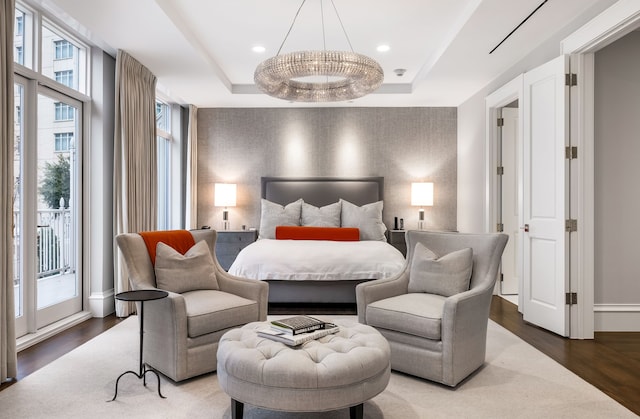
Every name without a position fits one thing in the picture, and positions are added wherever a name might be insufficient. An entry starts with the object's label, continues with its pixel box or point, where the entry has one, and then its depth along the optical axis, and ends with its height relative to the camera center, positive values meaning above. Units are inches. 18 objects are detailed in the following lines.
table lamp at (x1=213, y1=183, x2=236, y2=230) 243.3 +8.4
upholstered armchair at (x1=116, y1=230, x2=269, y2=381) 98.0 -23.4
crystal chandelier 118.6 +40.9
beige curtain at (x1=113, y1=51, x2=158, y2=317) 162.2 +21.7
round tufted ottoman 69.1 -27.7
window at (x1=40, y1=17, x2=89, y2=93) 142.1 +54.9
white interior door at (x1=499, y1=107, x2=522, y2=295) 196.1 +14.3
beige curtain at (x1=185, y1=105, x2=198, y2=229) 244.5 +23.7
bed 164.7 -22.2
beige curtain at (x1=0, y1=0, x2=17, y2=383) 100.3 +2.5
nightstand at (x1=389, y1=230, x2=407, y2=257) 235.6 -16.5
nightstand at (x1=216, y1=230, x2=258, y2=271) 231.5 -18.9
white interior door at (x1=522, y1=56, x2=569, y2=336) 137.1 +4.9
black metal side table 90.0 -19.0
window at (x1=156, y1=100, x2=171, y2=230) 236.5 +26.8
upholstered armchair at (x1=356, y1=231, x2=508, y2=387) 96.7 -23.7
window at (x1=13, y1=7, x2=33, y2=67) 130.3 +54.3
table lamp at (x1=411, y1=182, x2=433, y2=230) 240.5 +8.8
